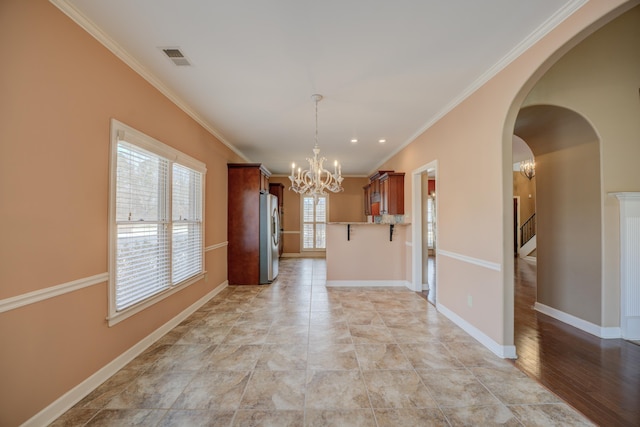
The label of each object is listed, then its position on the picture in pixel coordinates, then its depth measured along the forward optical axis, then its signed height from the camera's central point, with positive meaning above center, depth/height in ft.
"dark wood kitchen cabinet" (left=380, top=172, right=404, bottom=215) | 17.35 +1.71
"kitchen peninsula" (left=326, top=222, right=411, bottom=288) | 16.97 -2.37
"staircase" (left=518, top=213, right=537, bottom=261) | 26.76 -2.33
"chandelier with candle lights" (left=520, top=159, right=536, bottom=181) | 23.49 +4.63
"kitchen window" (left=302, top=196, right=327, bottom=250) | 29.71 -0.84
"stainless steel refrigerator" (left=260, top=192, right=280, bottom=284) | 17.21 -1.43
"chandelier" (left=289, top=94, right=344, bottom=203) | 12.22 +1.96
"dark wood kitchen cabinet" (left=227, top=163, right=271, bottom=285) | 17.02 -0.50
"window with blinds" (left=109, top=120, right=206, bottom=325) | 7.50 -0.17
